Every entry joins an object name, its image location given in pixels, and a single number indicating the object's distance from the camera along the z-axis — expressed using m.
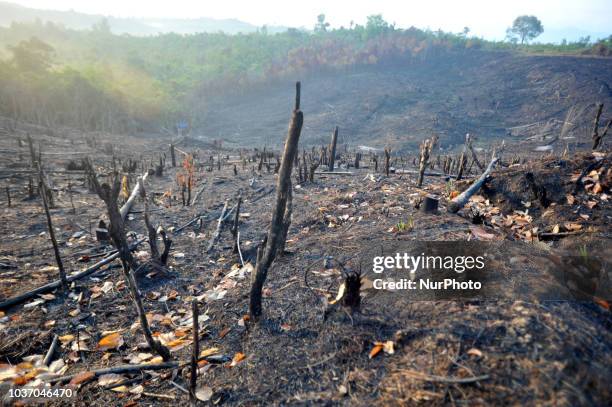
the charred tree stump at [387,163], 9.43
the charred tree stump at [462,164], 8.27
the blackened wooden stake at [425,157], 7.62
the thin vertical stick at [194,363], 2.29
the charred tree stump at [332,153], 10.66
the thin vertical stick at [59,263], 3.89
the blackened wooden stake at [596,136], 7.55
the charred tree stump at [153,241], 4.43
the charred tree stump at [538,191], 5.76
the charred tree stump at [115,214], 2.52
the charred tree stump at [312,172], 9.47
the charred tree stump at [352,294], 2.68
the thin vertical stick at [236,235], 5.30
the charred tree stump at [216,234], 5.68
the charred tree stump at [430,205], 5.55
